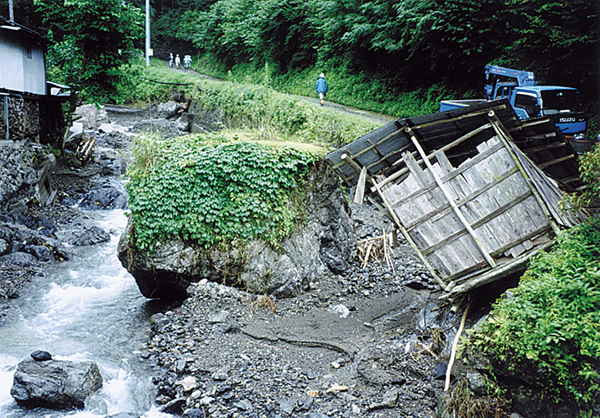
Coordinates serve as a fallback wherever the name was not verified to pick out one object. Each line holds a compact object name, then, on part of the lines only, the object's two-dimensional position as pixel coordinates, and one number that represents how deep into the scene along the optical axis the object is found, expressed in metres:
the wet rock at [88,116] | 30.08
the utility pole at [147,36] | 37.79
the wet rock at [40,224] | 15.55
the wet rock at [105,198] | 18.97
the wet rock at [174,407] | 7.36
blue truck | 16.42
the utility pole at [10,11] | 29.47
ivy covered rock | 10.54
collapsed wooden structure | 7.72
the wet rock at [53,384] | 7.46
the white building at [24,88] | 18.15
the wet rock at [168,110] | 33.03
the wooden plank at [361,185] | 9.24
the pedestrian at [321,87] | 24.59
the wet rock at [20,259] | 13.01
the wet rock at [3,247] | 13.29
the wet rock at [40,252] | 13.63
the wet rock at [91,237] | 15.02
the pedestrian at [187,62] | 51.58
